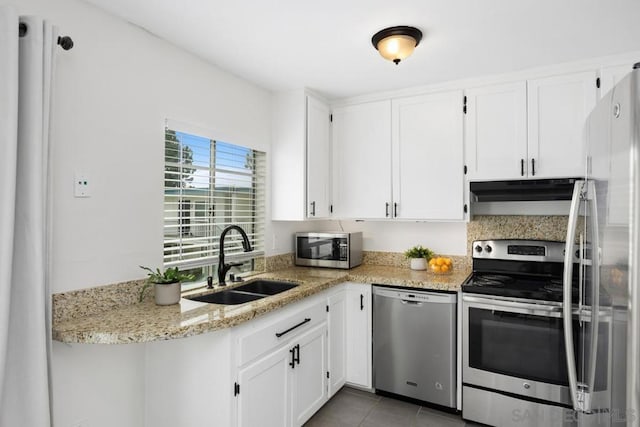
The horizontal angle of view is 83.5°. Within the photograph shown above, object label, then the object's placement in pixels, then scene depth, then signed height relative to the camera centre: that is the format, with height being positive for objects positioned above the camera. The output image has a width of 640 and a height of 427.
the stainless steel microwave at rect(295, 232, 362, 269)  3.12 -0.32
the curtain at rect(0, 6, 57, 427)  1.35 -0.04
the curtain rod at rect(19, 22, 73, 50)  1.57 +0.75
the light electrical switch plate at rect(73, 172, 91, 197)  1.69 +0.13
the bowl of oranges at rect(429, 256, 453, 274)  2.87 -0.42
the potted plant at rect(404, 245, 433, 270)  3.11 -0.38
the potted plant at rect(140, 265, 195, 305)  1.91 -0.39
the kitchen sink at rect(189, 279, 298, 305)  2.27 -0.54
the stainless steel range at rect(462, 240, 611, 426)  2.19 -0.87
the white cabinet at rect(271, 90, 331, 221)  2.98 +0.48
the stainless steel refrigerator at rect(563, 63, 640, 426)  0.84 -0.13
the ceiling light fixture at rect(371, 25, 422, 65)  1.98 +0.97
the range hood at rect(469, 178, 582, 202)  2.48 +0.17
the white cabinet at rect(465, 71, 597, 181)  2.46 +0.63
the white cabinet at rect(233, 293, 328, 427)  1.81 -0.89
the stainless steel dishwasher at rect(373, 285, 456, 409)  2.52 -0.96
